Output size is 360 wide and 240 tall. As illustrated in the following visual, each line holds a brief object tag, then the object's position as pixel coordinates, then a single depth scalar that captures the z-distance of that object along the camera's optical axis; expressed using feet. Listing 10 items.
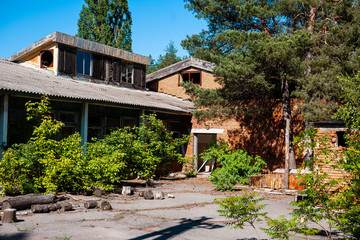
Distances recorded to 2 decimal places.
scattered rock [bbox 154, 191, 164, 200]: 36.27
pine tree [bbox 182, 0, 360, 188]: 43.06
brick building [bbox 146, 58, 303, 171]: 57.77
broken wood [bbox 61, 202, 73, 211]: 27.91
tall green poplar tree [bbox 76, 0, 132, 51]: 111.45
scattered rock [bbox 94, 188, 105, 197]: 35.60
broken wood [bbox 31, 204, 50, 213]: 27.02
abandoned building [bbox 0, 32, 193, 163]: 39.14
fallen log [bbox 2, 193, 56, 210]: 26.33
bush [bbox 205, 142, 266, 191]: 43.60
